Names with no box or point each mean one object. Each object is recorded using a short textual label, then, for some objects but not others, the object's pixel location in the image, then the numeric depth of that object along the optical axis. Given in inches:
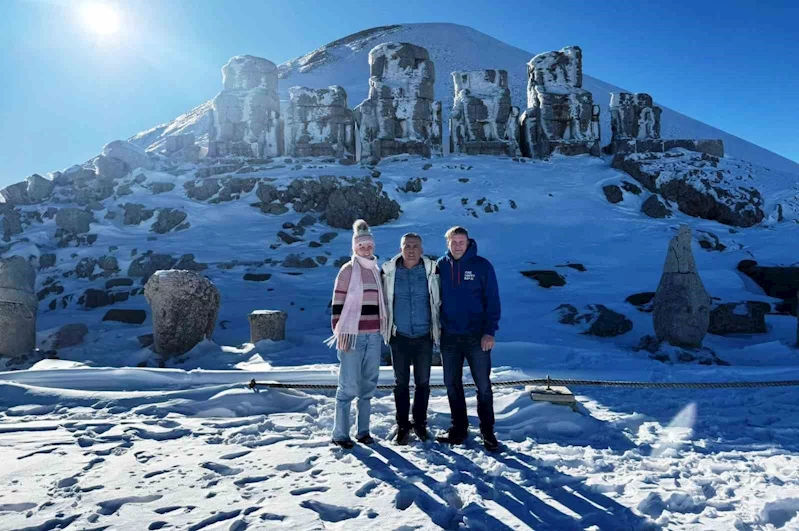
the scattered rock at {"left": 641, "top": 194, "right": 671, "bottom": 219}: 758.5
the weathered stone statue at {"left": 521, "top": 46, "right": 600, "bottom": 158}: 935.7
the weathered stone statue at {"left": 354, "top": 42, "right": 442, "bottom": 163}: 917.2
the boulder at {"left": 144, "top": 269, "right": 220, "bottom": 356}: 324.2
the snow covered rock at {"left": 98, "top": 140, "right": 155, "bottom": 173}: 857.5
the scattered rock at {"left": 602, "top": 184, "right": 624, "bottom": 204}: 784.3
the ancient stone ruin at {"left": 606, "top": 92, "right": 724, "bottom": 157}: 991.6
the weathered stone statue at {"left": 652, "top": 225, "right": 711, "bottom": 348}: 318.7
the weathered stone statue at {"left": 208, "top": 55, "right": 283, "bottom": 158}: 921.5
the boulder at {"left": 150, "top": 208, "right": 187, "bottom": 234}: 686.5
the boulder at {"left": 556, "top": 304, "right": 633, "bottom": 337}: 371.9
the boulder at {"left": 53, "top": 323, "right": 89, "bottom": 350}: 357.1
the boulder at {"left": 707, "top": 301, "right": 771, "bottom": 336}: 377.4
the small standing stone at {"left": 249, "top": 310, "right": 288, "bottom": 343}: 343.3
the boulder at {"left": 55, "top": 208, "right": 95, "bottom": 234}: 671.8
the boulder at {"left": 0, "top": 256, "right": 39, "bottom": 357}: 320.8
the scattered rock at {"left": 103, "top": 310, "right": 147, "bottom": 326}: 430.0
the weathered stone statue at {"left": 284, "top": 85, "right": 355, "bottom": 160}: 916.6
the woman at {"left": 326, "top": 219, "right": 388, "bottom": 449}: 153.7
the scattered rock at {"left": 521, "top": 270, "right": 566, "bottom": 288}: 506.6
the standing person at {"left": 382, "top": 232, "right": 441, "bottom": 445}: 155.6
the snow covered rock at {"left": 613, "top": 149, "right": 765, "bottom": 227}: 789.9
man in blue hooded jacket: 150.6
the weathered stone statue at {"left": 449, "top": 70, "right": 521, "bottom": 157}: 936.9
